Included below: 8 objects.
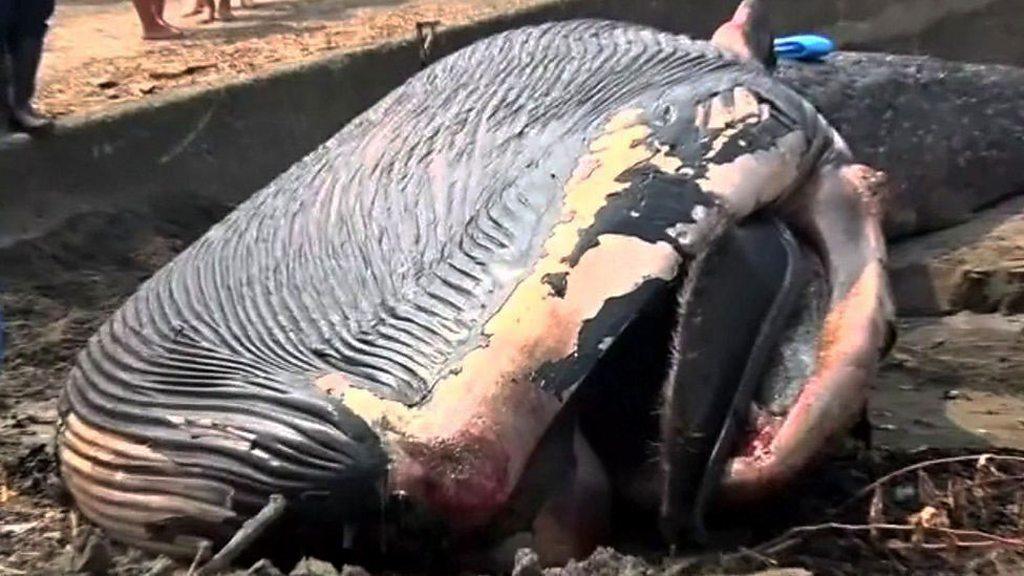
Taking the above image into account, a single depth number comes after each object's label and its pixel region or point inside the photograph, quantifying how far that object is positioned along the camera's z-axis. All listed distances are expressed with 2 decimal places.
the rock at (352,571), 3.61
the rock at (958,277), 6.03
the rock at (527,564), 3.44
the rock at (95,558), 3.68
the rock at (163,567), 3.66
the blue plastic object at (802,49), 6.66
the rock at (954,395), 5.28
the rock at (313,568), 3.61
